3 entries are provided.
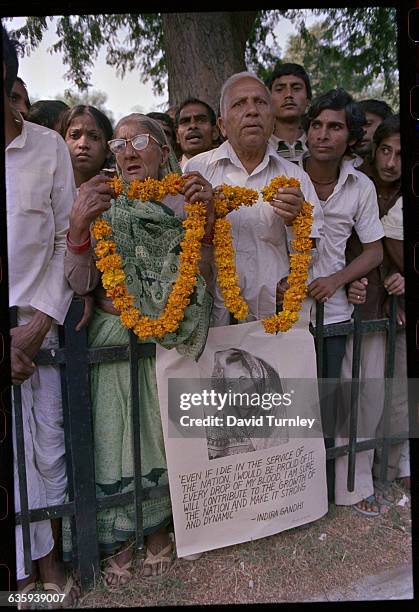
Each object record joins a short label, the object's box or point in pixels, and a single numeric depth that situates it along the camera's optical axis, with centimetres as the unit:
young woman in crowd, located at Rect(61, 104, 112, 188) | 210
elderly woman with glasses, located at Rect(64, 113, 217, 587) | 206
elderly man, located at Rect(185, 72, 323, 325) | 217
